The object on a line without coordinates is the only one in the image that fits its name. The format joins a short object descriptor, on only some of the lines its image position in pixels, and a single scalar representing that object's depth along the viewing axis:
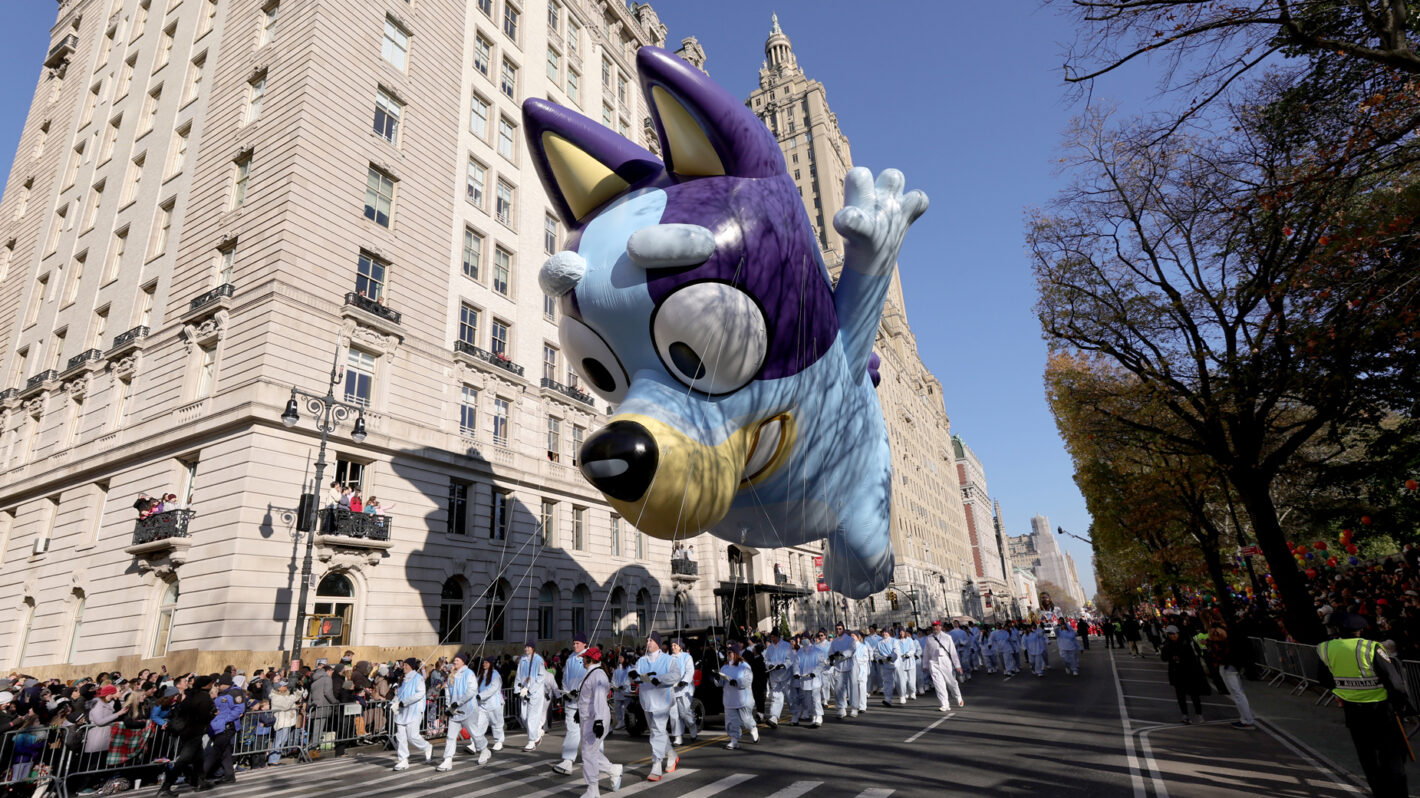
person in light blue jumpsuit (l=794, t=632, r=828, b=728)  12.75
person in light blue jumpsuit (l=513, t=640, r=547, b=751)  11.95
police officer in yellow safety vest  5.89
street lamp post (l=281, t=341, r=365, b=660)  13.69
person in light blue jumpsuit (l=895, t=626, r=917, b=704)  15.90
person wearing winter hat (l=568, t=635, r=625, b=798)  7.74
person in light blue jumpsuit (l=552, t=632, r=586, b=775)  9.44
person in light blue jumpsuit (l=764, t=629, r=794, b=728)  12.95
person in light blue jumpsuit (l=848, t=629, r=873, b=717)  14.18
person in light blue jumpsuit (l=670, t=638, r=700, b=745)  10.08
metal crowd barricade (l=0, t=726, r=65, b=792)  8.80
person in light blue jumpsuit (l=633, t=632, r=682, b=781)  8.92
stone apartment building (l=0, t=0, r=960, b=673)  16.52
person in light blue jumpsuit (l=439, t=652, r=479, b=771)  11.01
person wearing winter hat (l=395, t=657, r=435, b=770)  10.68
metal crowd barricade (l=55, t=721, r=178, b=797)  9.37
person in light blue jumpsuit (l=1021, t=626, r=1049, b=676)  22.42
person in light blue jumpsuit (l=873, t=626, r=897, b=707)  15.90
